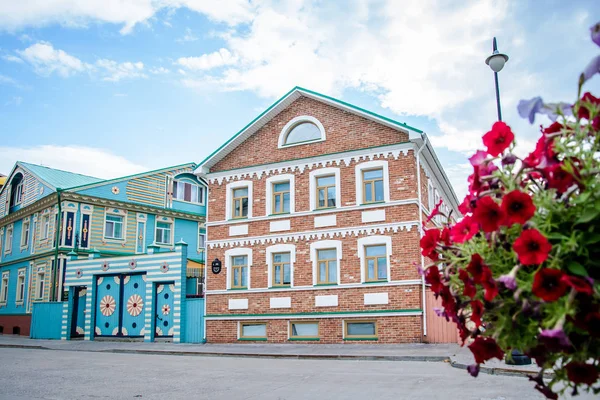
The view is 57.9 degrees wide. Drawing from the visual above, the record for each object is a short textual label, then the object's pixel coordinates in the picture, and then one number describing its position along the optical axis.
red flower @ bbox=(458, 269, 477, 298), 2.07
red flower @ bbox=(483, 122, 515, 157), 2.28
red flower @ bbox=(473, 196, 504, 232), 1.95
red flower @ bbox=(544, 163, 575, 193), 1.95
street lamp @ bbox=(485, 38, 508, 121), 13.64
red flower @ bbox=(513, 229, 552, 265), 1.80
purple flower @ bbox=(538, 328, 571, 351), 1.77
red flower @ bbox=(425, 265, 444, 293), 2.30
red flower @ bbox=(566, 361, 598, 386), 2.00
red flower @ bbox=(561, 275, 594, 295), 1.76
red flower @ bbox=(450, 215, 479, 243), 2.13
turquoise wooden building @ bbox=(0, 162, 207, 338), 26.73
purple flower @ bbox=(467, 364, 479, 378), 2.37
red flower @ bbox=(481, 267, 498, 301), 1.93
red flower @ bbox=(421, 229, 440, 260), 2.40
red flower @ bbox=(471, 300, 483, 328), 2.07
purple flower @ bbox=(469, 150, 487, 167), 2.29
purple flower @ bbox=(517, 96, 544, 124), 2.14
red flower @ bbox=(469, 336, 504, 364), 2.26
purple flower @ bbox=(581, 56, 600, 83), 1.93
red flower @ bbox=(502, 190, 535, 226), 1.90
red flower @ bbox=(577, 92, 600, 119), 2.09
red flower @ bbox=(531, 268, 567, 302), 1.80
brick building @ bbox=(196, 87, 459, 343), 19.28
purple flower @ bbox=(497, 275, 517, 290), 1.87
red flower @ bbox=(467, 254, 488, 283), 2.01
